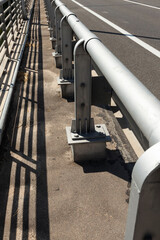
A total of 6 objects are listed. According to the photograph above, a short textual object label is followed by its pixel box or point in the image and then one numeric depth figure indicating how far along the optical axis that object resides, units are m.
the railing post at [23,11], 13.52
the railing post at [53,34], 8.66
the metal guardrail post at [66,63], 5.34
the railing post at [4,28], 6.47
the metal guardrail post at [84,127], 3.50
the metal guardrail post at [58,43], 6.76
